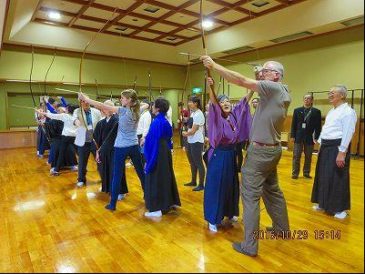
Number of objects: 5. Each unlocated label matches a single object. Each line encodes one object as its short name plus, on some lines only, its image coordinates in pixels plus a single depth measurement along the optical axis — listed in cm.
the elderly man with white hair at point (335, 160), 224
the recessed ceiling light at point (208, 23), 677
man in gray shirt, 168
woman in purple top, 216
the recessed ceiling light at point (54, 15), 602
